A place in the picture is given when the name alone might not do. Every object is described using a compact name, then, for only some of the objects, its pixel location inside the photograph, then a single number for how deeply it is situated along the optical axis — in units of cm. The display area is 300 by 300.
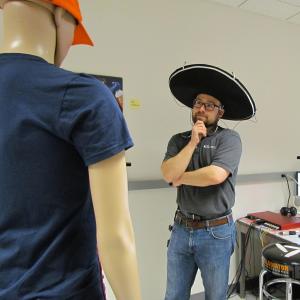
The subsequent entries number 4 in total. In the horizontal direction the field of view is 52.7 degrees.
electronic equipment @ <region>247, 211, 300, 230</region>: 245
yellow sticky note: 236
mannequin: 63
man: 177
